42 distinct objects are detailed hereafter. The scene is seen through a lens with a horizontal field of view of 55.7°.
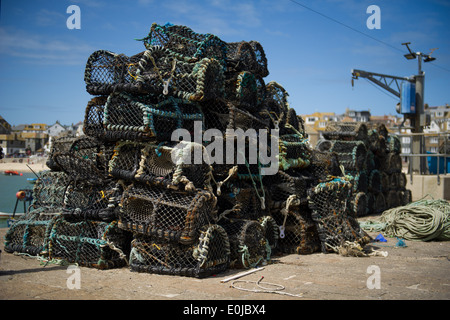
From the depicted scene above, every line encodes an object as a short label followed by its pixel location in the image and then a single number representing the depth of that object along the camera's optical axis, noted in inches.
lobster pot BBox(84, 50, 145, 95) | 209.2
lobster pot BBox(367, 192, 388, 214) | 415.8
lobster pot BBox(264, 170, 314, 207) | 237.3
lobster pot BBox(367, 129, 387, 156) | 414.3
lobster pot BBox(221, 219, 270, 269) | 193.2
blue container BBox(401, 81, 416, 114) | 644.7
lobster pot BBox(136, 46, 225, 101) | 203.5
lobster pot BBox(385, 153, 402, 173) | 443.8
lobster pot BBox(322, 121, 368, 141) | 393.4
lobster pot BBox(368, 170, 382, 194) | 410.0
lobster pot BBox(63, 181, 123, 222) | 197.9
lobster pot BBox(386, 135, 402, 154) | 455.5
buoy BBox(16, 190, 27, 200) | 314.9
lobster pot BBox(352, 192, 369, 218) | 380.2
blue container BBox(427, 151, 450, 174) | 712.4
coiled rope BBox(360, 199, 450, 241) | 285.3
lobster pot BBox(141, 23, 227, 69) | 229.3
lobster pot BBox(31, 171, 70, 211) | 236.2
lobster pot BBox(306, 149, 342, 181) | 263.4
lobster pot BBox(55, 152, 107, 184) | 209.5
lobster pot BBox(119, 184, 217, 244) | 175.0
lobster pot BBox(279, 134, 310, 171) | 242.7
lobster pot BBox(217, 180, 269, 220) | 213.9
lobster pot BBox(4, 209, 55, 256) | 212.5
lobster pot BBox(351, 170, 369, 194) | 379.7
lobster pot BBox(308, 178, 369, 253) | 235.5
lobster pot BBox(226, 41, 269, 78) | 249.6
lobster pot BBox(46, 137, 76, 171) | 253.0
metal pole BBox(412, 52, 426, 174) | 639.1
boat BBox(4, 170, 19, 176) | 2156.0
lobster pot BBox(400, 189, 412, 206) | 470.9
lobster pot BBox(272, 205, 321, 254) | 233.9
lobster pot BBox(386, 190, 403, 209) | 443.8
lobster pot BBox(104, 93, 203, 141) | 192.2
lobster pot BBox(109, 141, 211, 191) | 184.4
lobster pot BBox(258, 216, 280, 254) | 227.1
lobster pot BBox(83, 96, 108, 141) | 216.4
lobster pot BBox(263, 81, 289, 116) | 275.7
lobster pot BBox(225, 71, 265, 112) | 235.3
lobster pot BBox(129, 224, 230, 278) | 175.3
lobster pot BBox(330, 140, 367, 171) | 381.1
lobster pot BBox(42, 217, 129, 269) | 192.9
